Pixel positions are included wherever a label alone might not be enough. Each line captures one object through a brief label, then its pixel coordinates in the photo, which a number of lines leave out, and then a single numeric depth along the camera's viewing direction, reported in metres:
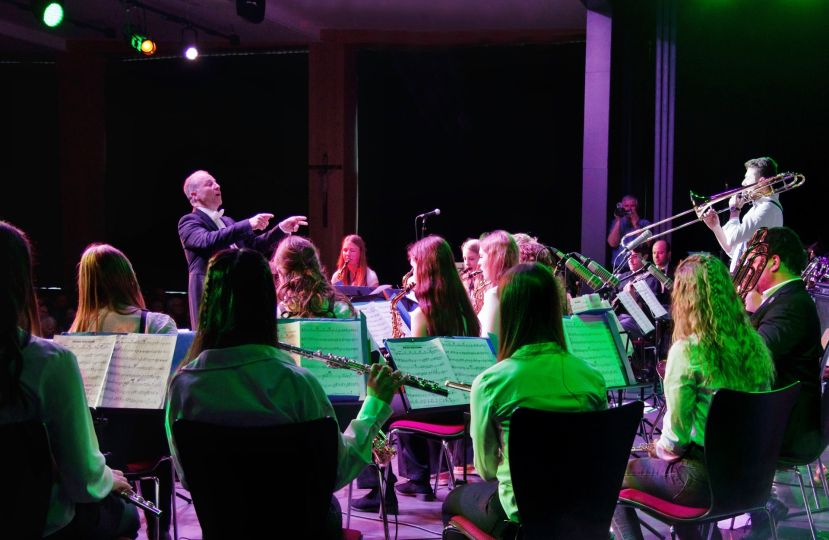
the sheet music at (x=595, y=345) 3.51
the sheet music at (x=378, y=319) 4.27
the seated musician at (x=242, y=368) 2.01
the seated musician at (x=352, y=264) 6.65
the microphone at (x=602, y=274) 5.61
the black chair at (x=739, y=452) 2.49
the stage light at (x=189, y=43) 9.02
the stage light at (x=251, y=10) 7.49
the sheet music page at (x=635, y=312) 5.06
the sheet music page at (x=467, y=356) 3.25
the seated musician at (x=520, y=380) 2.34
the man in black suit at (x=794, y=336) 3.22
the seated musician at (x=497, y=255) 4.56
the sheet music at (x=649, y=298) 5.83
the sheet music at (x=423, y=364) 3.12
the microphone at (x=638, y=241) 6.25
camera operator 7.76
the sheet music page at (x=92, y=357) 2.95
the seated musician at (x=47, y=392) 1.94
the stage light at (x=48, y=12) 6.99
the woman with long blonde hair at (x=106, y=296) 3.34
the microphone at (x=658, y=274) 6.12
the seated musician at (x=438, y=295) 3.95
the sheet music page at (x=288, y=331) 3.12
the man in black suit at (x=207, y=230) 5.45
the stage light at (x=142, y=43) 8.47
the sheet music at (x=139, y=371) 2.93
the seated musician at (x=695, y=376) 2.75
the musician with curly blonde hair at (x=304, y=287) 3.73
